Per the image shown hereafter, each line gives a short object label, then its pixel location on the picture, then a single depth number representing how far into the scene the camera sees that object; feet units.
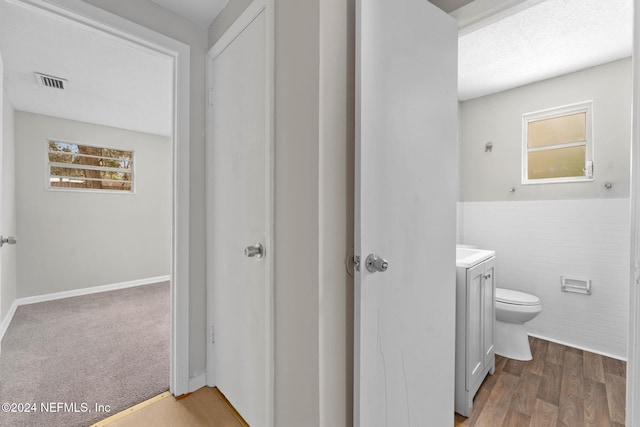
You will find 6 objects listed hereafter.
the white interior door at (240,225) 4.25
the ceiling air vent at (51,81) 8.09
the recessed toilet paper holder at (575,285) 7.65
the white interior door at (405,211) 3.05
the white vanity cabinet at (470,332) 5.16
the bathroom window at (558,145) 7.94
